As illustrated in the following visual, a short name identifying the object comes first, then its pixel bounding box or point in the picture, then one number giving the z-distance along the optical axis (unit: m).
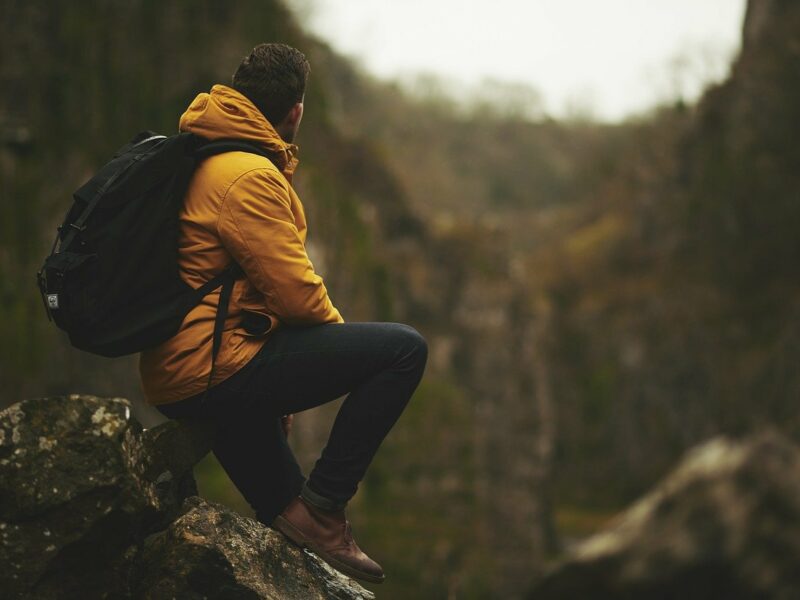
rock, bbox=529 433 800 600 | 5.55
